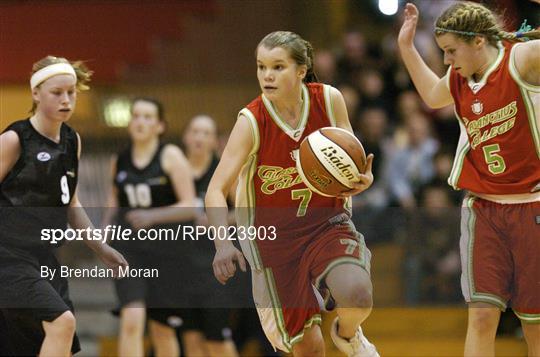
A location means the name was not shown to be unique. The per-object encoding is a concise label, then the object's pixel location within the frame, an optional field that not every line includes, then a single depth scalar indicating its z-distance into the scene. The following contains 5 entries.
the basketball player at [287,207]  11.48
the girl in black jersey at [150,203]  13.87
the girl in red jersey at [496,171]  11.17
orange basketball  11.17
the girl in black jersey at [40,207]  11.87
